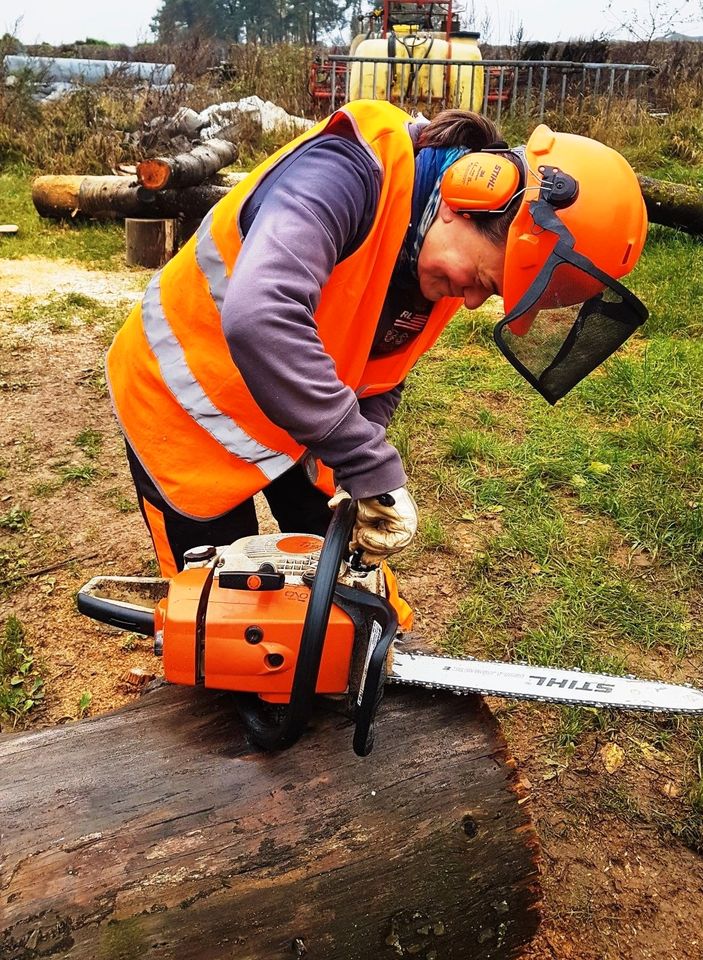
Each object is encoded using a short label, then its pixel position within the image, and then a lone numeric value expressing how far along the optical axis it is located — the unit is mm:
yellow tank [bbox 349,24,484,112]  11117
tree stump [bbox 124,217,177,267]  7340
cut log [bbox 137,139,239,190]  7273
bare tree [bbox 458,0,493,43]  14496
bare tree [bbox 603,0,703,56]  12648
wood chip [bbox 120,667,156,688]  2768
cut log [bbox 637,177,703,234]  6617
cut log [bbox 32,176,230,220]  7574
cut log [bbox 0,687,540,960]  1378
